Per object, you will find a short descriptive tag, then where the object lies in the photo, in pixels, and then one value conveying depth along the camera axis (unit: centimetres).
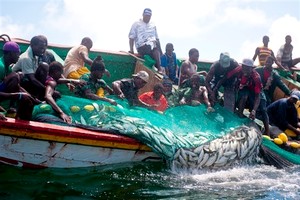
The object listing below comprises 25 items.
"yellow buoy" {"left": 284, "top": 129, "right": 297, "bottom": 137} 851
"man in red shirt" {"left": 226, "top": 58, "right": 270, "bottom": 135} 807
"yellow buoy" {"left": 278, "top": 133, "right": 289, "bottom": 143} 779
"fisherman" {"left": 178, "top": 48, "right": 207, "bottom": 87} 901
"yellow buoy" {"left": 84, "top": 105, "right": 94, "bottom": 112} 625
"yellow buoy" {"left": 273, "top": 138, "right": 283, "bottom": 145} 766
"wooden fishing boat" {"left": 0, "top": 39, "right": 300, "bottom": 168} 533
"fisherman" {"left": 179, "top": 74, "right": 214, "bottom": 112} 786
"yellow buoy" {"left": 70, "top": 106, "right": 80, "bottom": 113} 620
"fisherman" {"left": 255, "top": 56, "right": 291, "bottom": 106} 956
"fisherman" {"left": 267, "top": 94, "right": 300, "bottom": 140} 853
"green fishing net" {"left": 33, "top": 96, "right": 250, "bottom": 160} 597
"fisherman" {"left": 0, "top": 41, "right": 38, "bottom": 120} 530
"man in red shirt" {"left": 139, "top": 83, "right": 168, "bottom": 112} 760
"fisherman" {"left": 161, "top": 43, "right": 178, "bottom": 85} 1039
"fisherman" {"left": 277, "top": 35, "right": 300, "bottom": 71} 1212
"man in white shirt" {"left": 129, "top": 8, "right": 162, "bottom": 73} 1022
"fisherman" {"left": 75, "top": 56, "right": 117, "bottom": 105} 674
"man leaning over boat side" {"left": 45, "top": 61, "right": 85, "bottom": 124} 586
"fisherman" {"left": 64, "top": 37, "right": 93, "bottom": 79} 820
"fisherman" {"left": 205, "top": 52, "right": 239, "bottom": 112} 820
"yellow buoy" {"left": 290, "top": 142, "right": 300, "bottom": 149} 775
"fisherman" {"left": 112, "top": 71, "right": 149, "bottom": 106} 728
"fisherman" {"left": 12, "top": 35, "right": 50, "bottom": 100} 604
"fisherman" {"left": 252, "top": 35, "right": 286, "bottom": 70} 1184
